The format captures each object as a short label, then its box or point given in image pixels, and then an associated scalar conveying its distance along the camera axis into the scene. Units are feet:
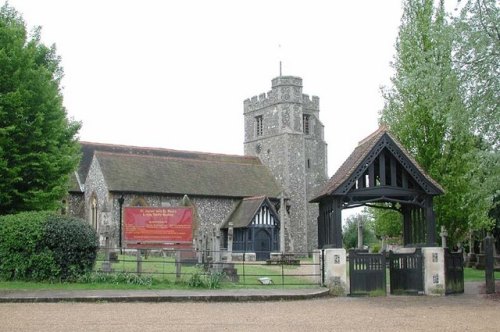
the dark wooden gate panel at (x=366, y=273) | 60.64
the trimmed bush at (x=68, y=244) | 59.41
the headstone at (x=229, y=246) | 69.06
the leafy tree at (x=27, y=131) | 75.15
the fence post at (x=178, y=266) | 62.90
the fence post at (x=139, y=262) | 62.22
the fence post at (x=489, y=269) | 63.39
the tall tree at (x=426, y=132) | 82.94
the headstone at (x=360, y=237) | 86.00
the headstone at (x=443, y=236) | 72.69
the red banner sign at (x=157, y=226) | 66.33
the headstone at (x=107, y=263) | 64.95
